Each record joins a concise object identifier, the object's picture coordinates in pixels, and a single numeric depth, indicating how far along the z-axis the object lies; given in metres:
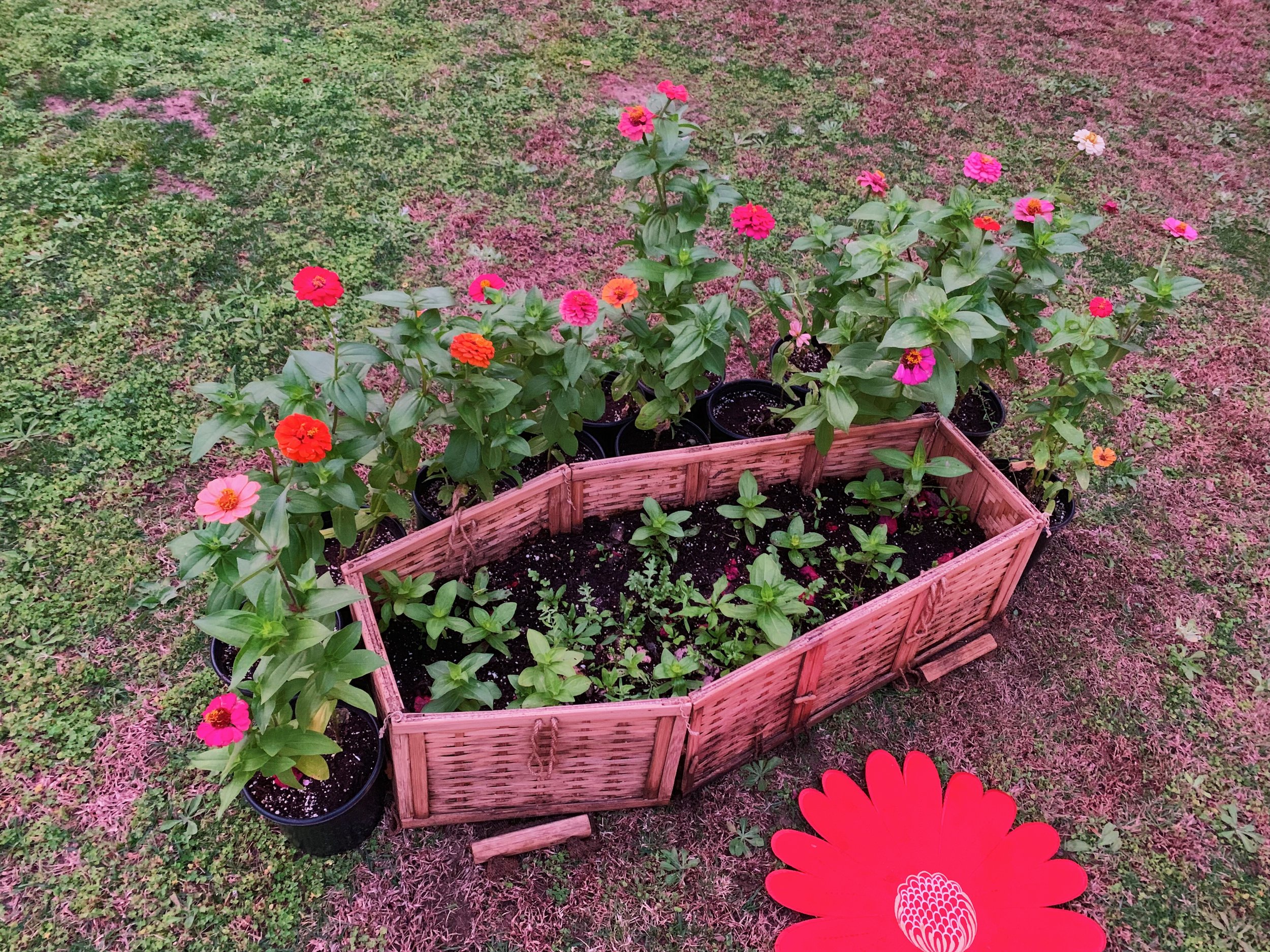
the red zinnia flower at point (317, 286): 1.89
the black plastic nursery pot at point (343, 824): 2.01
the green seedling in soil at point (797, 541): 2.54
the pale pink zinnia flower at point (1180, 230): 2.67
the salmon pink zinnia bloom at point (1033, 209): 2.52
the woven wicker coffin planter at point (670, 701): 2.03
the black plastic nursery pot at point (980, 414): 3.11
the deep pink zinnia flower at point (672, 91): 2.39
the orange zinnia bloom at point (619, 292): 2.31
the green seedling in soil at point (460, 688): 2.12
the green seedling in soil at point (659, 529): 2.58
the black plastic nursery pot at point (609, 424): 2.97
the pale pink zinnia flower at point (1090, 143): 2.82
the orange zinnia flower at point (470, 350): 1.95
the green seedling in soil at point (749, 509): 2.62
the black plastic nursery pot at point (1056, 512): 2.80
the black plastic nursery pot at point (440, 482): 2.63
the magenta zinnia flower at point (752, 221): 2.54
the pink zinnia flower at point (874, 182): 2.74
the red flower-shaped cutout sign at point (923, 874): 2.07
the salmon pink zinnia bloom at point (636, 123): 2.37
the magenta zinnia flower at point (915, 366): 2.24
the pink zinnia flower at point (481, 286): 2.34
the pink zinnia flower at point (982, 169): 2.62
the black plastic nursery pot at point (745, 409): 3.03
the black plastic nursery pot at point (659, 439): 2.98
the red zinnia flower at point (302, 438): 1.73
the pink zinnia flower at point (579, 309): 2.18
